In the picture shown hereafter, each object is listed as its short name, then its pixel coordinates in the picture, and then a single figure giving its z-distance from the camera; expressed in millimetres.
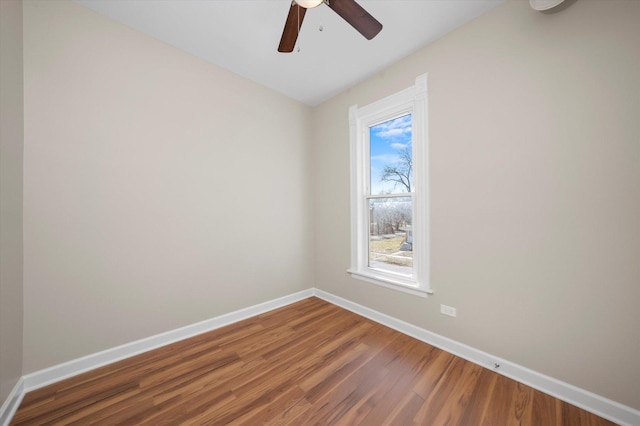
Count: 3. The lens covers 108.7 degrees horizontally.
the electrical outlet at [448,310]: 2094
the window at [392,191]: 2316
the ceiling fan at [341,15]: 1394
